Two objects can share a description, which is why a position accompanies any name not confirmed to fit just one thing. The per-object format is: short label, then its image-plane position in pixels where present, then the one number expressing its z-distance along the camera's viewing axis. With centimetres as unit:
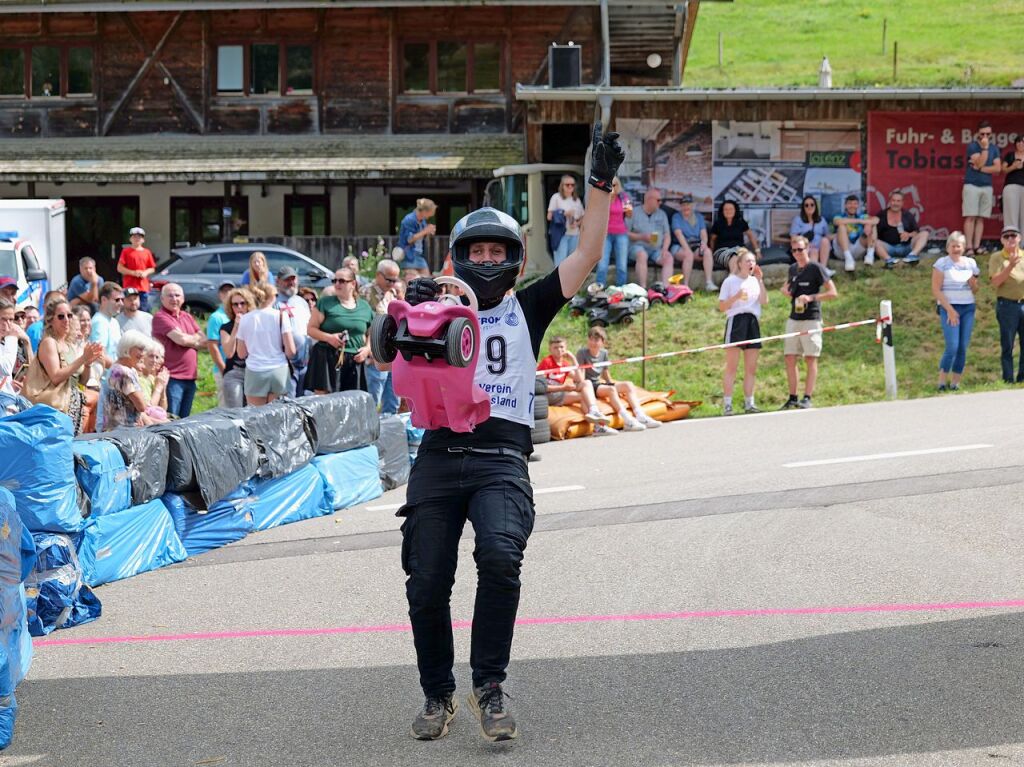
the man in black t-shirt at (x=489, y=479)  514
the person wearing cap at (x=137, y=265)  2172
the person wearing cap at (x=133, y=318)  1427
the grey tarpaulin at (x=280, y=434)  1022
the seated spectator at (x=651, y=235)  2298
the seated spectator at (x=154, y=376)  1098
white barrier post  1695
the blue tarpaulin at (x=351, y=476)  1105
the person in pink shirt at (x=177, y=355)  1370
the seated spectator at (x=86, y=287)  1866
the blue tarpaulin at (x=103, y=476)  816
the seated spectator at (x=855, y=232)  2361
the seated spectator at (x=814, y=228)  2317
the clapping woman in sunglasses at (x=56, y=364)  1086
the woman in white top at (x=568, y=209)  2298
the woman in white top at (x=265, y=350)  1322
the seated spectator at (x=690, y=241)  2314
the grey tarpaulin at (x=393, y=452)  1213
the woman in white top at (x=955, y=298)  1672
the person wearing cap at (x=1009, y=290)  1666
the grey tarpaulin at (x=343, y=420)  1112
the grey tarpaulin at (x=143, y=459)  873
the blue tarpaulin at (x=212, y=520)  936
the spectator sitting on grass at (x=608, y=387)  1523
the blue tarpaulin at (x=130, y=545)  826
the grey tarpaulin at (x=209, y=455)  920
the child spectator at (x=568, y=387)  1495
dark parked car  2370
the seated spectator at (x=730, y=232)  2405
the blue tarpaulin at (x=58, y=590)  738
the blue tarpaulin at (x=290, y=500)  1038
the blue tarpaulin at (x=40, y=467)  741
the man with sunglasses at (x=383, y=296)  1437
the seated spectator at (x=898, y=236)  2373
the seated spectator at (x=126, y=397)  1066
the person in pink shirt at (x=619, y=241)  2222
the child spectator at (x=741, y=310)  1605
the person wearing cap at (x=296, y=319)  1426
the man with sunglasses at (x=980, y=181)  2389
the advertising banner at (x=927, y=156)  2477
